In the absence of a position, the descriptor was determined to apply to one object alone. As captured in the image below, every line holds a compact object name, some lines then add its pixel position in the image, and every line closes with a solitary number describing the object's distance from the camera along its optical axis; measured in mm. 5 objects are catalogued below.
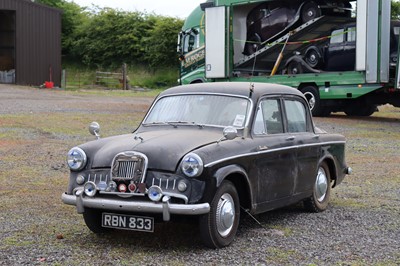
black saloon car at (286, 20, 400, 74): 20531
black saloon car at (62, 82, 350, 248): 6289
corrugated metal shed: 35281
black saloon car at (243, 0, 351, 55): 21953
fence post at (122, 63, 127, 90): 39488
